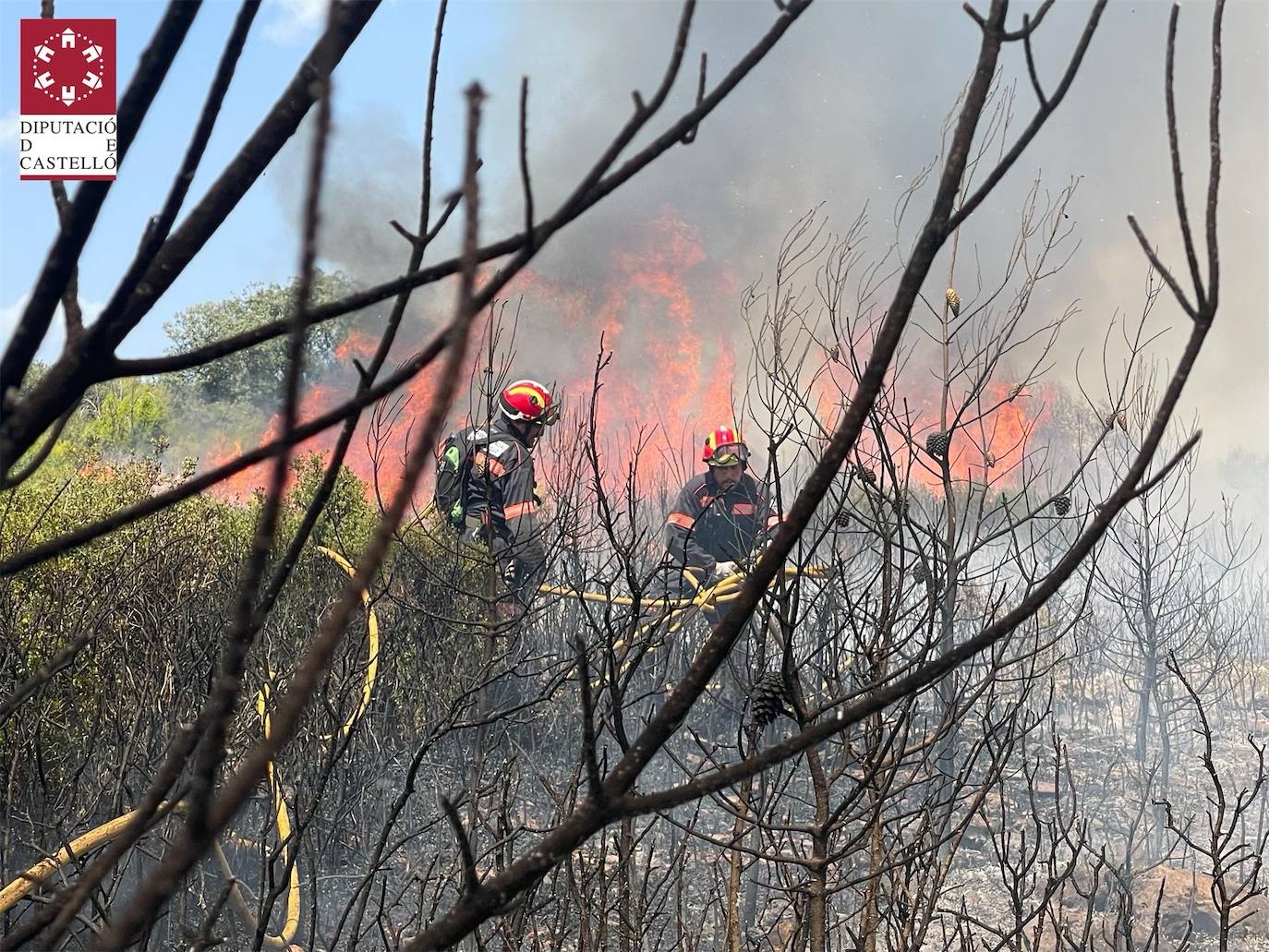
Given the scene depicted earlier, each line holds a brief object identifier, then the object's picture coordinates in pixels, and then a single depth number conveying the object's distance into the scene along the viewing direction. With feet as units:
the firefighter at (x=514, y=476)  18.81
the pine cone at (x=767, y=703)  5.21
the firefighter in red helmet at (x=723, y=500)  24.91
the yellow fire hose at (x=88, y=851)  8.46
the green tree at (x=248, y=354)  82.99
